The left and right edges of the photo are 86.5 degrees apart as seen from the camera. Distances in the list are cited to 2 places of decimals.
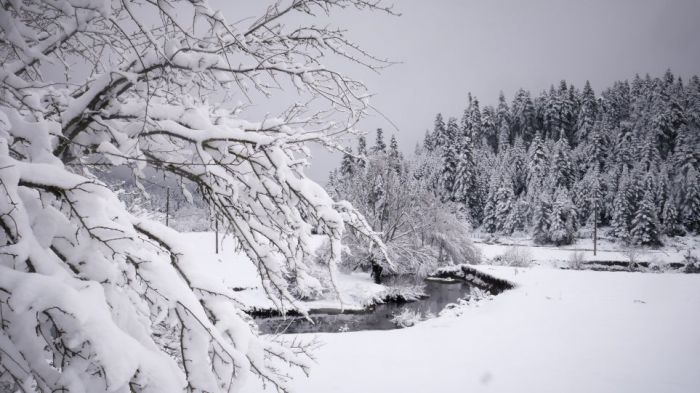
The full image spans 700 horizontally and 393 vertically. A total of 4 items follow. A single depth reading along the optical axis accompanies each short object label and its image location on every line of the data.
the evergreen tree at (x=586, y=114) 82.50
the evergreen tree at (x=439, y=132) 83.86
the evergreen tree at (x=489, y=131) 92.12
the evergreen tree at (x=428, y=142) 93.51
